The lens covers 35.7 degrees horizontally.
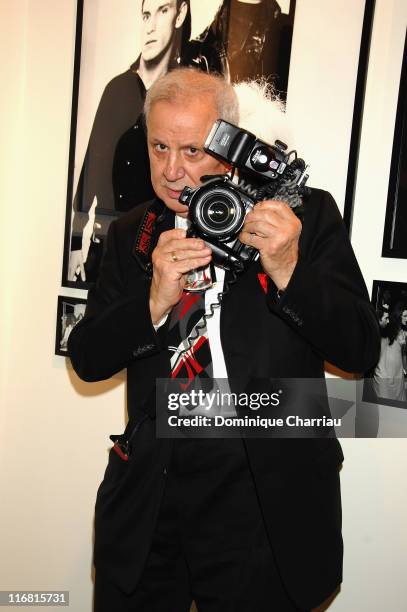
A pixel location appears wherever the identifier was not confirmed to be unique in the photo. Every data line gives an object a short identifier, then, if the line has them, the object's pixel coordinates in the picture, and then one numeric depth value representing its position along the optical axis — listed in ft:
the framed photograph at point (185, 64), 4.87
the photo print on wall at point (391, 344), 4.78
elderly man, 3.58
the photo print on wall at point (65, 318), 6.05
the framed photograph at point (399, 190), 4.64
